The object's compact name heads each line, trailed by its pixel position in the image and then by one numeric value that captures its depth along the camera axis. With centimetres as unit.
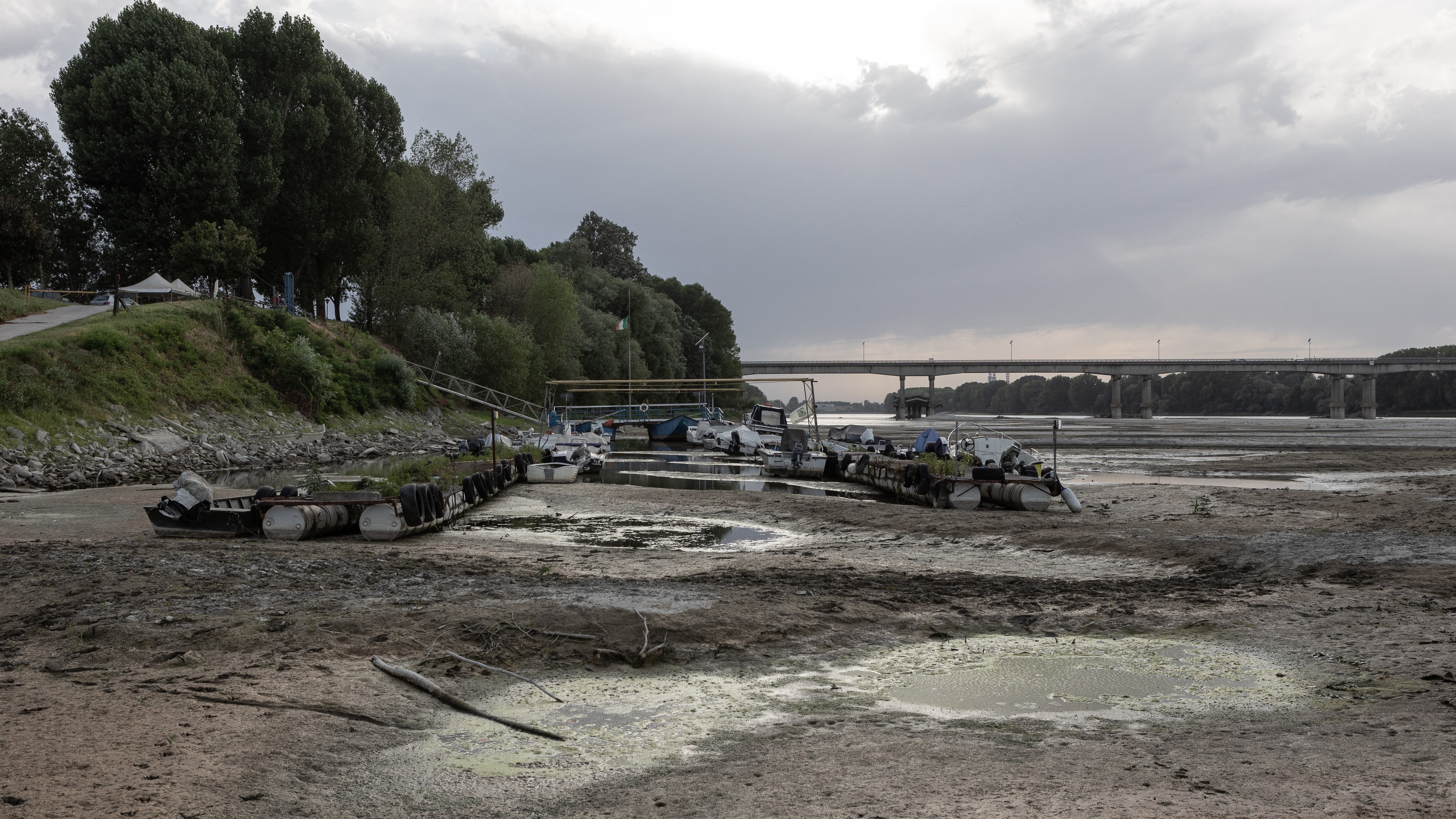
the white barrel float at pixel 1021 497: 2231
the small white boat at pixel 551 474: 2972
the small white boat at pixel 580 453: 3338
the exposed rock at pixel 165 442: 3089
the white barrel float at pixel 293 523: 1602
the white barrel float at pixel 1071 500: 2155
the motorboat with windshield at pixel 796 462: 3534
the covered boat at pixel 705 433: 5347
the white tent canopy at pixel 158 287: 4541
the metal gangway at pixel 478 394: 5753
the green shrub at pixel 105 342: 3428
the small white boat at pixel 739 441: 4725
